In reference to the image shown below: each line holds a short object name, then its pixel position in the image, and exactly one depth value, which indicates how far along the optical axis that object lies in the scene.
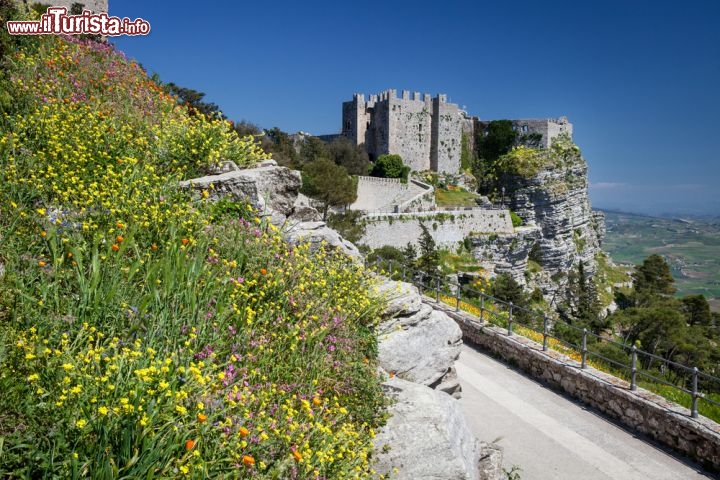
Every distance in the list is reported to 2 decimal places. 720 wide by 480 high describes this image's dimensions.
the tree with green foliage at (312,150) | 51.57
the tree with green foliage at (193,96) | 32.38
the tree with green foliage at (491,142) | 71.44
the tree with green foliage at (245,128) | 38.77
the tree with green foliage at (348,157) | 57.75
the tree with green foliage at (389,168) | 60.56
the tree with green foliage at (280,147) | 39.12
